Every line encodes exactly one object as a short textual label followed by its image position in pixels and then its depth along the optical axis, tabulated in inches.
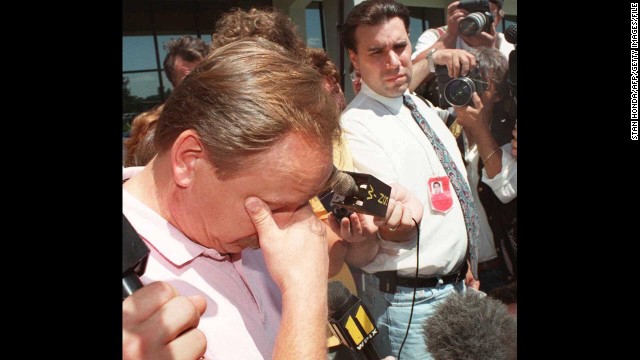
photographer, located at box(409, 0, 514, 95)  66.7
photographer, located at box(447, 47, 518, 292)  68.8
